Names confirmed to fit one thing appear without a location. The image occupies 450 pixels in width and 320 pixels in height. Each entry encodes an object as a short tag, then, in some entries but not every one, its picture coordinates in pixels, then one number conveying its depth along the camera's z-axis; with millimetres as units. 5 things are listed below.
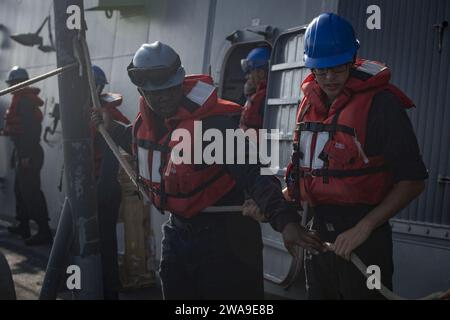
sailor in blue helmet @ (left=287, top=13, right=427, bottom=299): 2865
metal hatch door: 5383
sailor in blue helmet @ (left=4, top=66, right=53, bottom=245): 8391
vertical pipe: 3109
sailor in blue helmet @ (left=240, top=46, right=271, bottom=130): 6109
